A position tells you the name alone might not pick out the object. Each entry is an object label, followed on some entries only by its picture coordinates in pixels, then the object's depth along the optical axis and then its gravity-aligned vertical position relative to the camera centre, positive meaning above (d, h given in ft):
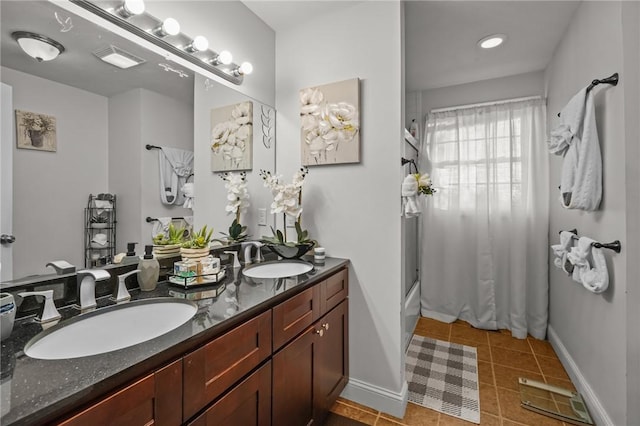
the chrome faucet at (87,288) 3.20 -0.84
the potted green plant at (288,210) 5.87 +0.04
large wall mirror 3.05 +1.12
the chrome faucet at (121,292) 3.43 -0.96
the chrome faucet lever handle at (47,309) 2.83 -0.96
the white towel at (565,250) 5.84 -0.86
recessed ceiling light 6.98 +4.23
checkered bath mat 5.70 -3.83
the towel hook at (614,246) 4.38 -0.58
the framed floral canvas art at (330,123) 5.80 +1.86
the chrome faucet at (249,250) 5.66 -0.77
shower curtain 8.56 -0.26
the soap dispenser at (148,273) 3.84 -0.81
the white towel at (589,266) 4.70 -0.97
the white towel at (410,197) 5.35 +0.26
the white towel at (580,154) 4.99 +1.01
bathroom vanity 1.87 -1.34
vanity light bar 3.68 +2.63
